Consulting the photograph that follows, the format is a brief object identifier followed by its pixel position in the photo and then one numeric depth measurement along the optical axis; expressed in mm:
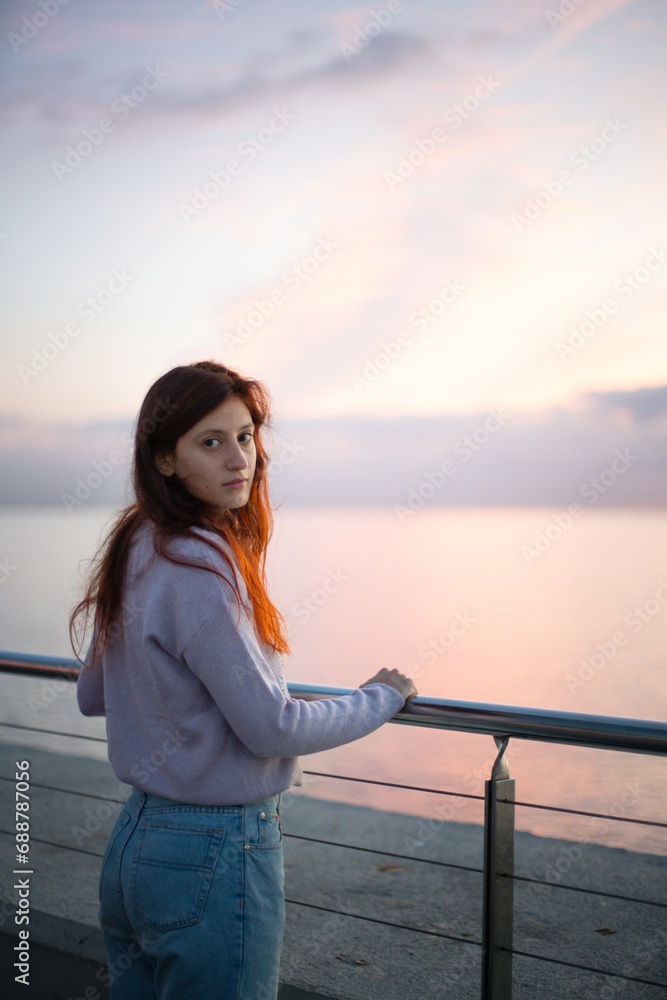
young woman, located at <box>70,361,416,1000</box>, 1174
